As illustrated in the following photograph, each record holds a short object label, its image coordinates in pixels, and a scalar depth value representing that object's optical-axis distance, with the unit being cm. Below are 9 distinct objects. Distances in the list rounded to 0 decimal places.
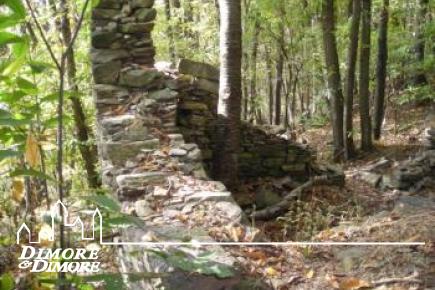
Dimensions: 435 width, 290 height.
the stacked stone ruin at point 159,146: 365
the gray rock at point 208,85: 737
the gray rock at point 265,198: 738
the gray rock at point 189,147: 559
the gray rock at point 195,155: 540
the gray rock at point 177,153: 543
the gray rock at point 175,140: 579
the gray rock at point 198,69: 729
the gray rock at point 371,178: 938
